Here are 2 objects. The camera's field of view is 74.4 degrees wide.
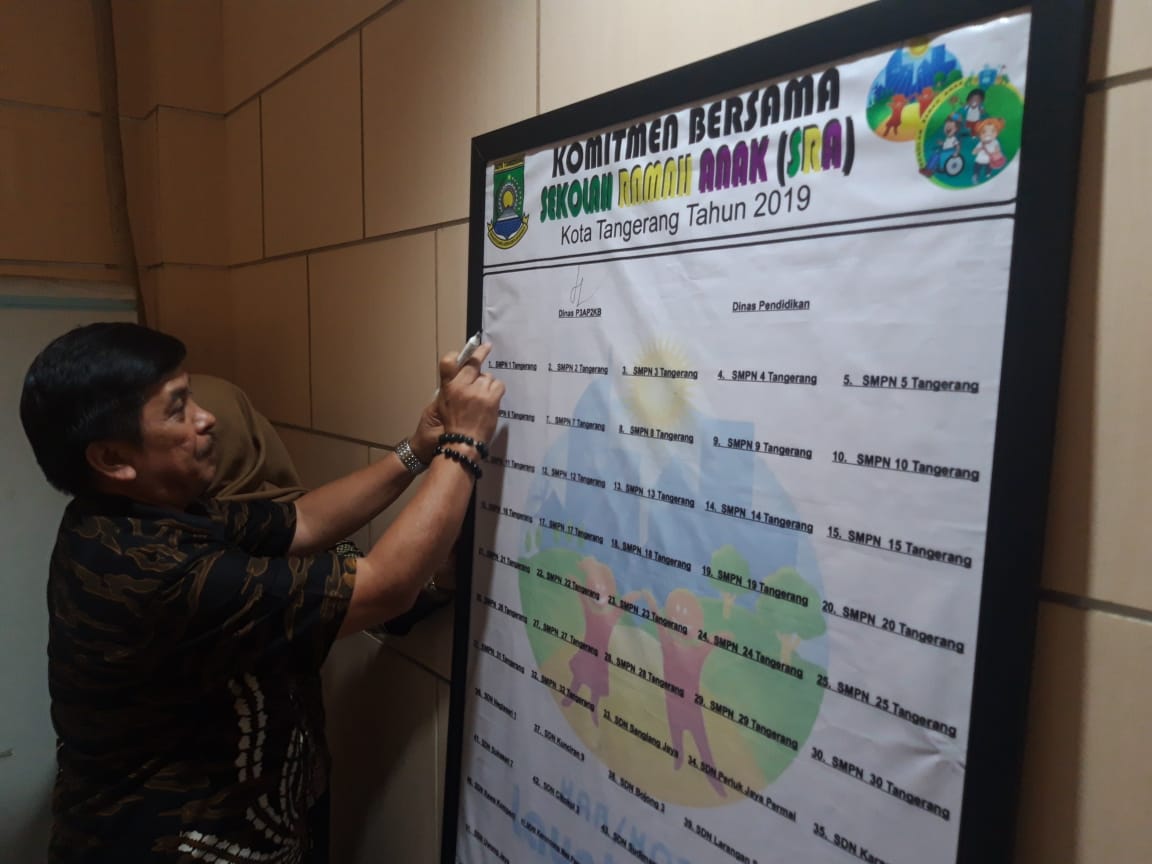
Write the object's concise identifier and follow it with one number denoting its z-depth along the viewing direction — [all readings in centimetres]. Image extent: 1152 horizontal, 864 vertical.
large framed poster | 55
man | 91
